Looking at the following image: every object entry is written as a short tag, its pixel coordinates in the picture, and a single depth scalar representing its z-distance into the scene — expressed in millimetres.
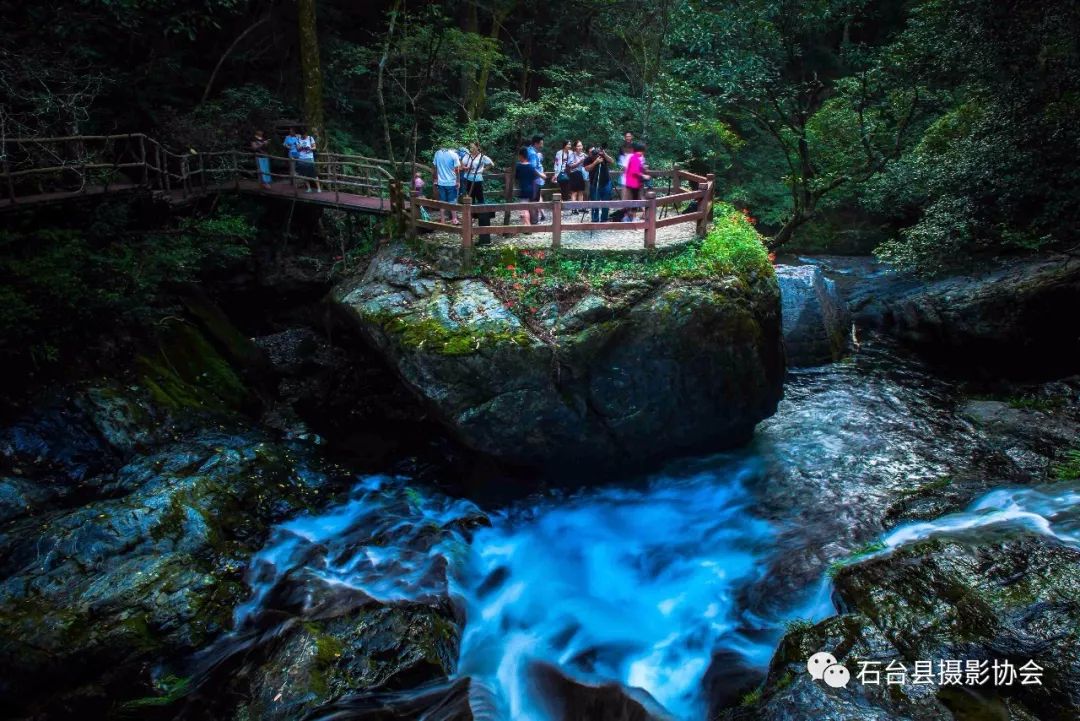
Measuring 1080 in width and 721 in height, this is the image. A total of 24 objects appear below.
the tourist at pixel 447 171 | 12547
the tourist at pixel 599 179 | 13641
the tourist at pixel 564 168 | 14117
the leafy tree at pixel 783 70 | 17547
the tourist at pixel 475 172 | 12586
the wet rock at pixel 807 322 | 15797
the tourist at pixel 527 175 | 13055
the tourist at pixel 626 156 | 13086
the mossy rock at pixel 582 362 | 10250
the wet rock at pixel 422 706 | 6820
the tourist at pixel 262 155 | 16109
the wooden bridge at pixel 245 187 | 11336
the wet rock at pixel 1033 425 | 10812
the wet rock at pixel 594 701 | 7195
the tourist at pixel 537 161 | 13188
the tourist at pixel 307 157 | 16562
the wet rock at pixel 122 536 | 7305
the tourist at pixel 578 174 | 13853
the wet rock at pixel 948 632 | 5414
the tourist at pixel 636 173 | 12914
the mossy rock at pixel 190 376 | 11695
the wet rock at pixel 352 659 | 6902
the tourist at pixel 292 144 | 16547
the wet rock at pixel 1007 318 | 13883
